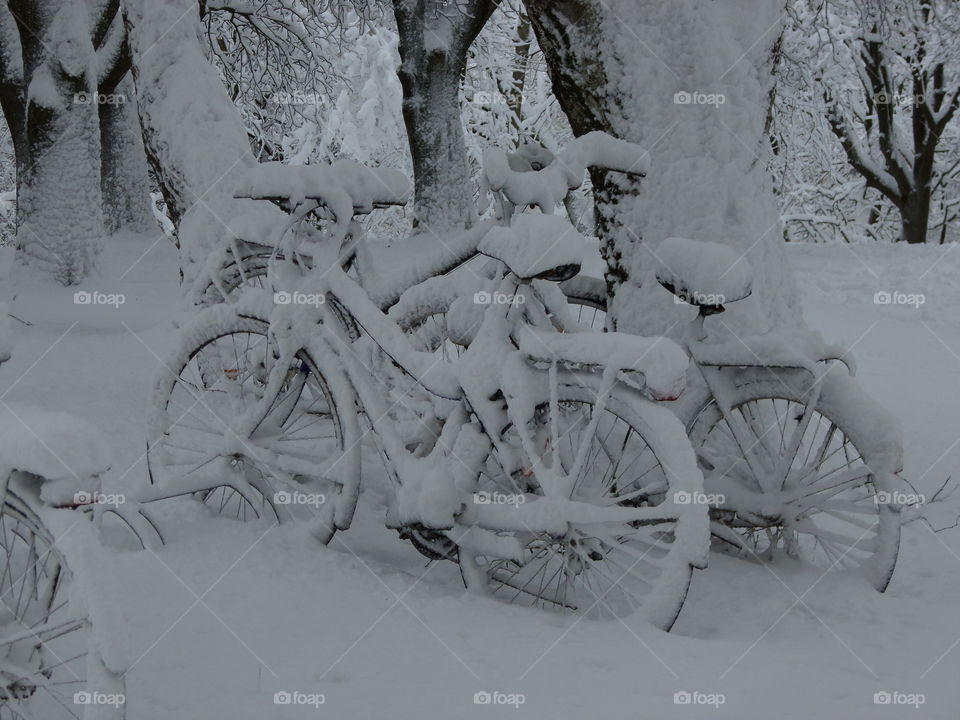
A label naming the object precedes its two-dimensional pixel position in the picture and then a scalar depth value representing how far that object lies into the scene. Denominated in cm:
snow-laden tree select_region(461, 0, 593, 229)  1633
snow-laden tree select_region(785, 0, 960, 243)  1691
